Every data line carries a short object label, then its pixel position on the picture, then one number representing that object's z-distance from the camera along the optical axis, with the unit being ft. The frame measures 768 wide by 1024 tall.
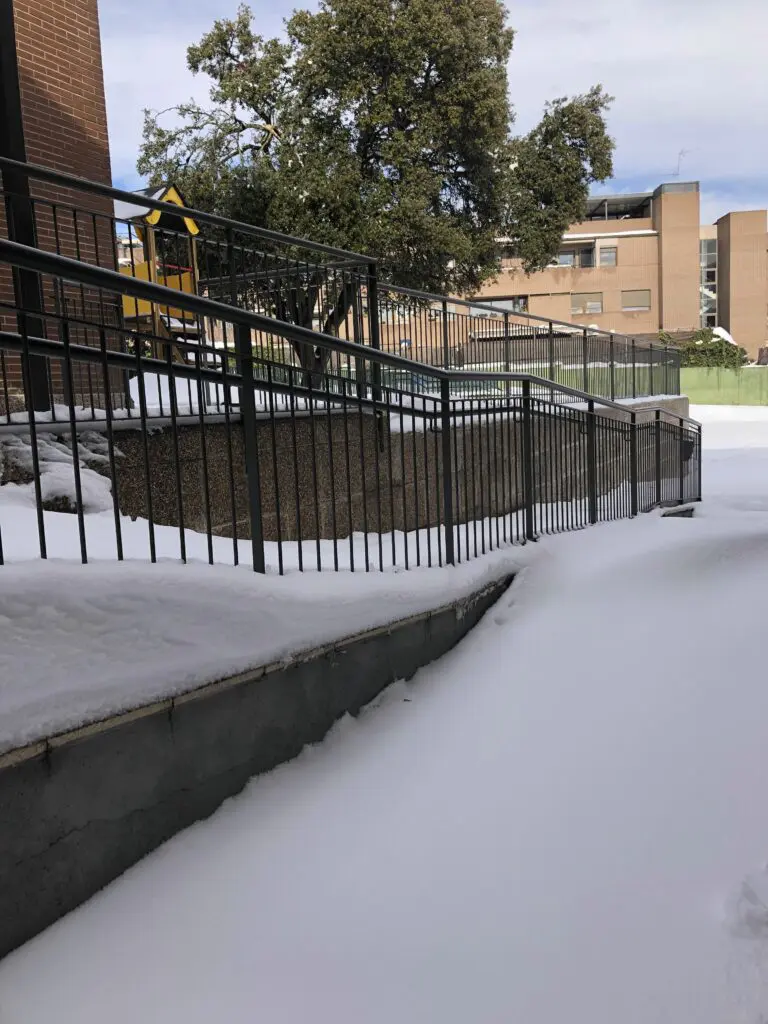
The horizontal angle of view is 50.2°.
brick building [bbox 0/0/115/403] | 27.40
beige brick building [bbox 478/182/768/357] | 176.35
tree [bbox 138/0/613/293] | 52.39
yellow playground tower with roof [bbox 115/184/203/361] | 21.04
